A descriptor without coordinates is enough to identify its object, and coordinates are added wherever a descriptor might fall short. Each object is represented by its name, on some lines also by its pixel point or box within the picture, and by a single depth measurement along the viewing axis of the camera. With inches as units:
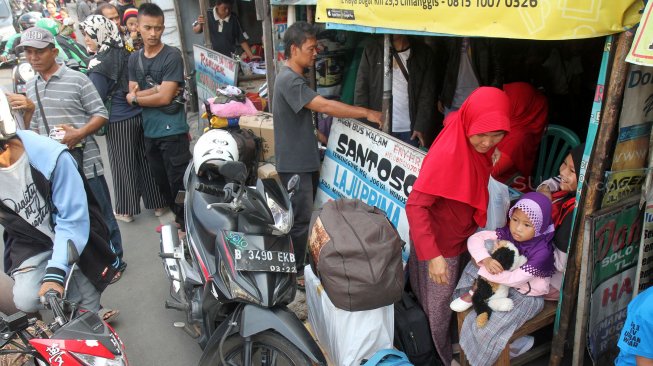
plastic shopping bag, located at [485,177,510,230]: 106.7
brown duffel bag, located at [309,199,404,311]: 91.9
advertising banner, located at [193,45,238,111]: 233.1
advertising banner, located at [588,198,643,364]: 90.3
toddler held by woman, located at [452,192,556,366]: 94.0
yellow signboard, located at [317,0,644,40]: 70.6
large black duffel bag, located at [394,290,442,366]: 107.1
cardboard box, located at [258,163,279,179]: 175.0
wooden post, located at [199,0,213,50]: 277.1
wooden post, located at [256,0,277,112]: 189.2
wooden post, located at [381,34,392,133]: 129.6
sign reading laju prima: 128.6
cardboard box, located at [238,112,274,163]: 190.5
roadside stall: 73.2
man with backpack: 90.0
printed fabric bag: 94.3
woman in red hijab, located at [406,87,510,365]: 87.6
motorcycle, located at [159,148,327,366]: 88.3
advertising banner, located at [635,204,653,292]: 93.5
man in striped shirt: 132.9
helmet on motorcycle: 123.0
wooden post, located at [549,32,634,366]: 77.3
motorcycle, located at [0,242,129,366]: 67.2
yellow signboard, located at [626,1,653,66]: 67.5
